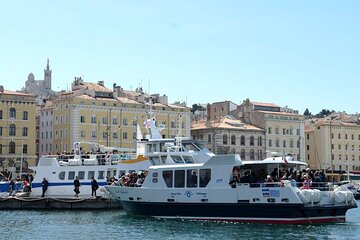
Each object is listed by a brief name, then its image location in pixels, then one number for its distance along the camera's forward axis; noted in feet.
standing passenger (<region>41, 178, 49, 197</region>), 152.97
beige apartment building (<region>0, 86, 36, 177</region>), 265.54
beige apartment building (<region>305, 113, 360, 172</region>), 354.54
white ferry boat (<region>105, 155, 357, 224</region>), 110.22
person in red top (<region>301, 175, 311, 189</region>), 112.47
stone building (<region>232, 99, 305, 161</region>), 331.77
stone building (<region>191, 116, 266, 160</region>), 310.61
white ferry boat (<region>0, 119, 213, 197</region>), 150.71
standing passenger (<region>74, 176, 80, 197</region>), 150.20
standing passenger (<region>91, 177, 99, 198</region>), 148.66
